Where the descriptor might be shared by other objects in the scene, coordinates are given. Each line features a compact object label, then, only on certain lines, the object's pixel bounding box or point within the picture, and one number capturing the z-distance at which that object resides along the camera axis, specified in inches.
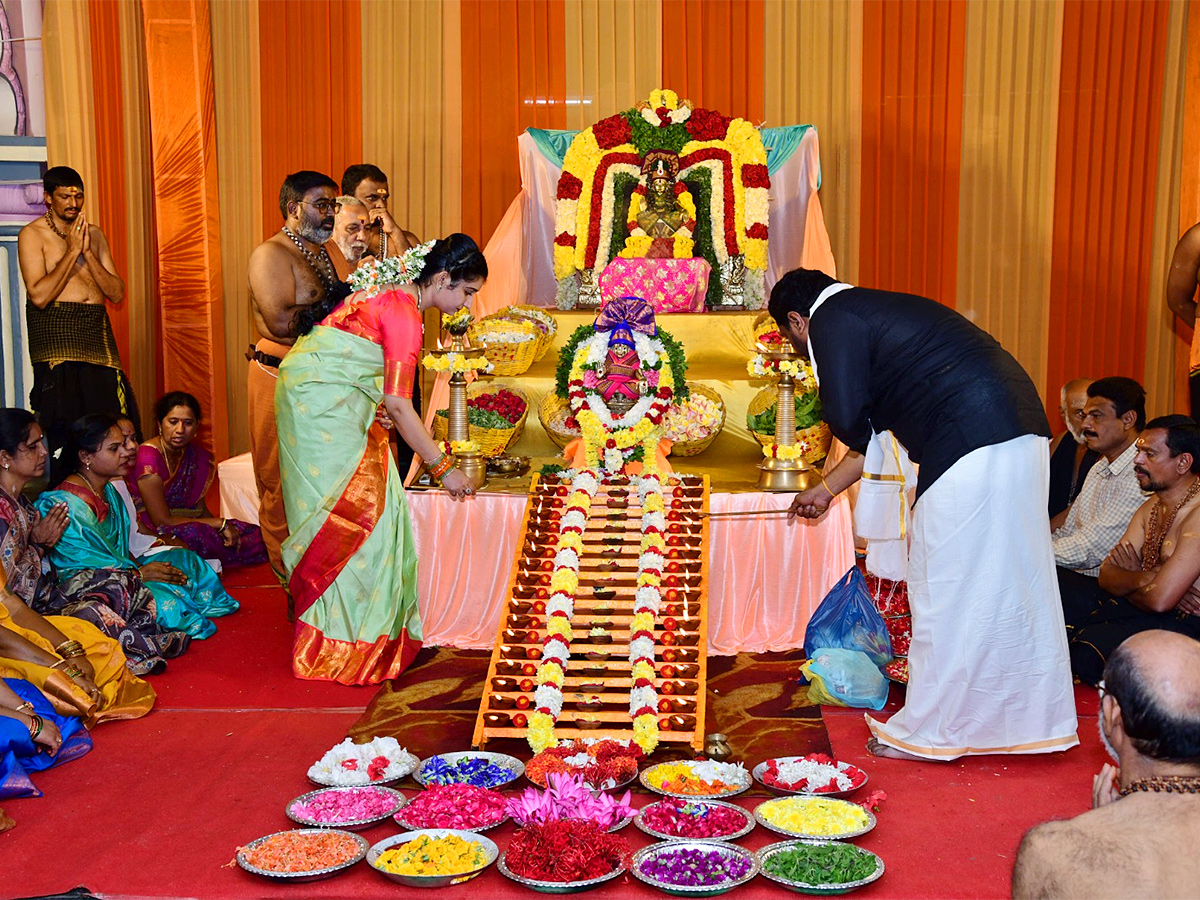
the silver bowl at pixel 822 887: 116.6
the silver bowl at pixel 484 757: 145.8
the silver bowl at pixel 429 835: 118.5
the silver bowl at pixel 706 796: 138.0
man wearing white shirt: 197.3
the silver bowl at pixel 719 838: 126.5
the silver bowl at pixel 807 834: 127.0
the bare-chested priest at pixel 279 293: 224.7
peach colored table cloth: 201.9
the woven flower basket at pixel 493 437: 226.4
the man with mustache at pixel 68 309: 253.1
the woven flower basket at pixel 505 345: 246.2
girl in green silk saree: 187.6
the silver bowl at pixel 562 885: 116.9
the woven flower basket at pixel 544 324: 255.4
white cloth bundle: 167.6
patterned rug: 159.8
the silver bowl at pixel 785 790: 138.3
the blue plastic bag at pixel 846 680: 173.2
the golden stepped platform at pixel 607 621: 158.9
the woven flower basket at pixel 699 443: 231.0
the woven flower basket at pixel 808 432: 229.6
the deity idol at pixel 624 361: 208.4
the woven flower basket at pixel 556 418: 229.0
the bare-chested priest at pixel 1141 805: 68.6
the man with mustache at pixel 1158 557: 167.6
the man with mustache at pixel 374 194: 265.6
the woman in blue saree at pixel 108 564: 193.5
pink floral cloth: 276.5
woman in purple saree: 245.6
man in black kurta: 149.4
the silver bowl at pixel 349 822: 130.9
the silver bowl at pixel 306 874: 119.0
